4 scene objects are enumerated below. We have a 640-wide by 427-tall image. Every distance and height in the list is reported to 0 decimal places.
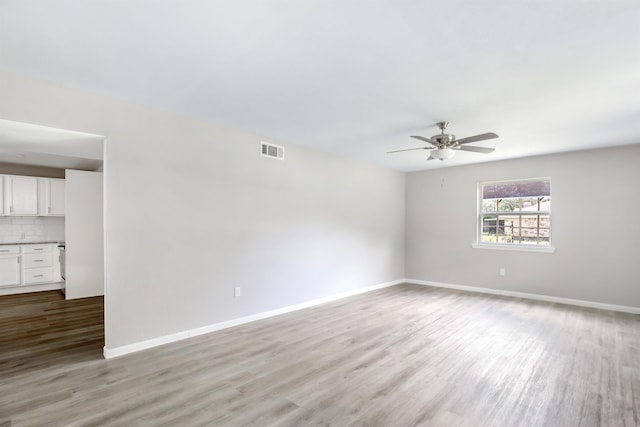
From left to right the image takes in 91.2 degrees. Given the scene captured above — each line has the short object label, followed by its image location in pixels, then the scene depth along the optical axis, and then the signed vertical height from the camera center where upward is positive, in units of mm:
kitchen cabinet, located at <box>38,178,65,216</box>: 5887 +249
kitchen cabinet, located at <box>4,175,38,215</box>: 5559 +264
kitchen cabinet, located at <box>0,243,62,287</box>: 5473 -994
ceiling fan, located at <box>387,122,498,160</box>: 3586 +803
